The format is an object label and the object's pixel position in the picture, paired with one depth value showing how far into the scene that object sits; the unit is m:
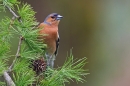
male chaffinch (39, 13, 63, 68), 6.34
